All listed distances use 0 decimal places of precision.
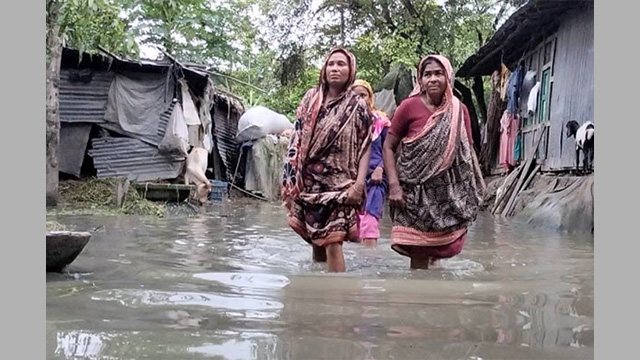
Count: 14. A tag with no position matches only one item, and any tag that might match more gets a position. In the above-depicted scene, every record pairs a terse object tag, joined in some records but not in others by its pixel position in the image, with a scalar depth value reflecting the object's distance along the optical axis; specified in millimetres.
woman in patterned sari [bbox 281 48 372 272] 4180
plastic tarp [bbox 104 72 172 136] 12133
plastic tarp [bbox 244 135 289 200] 16969
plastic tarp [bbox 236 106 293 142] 16891
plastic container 13953
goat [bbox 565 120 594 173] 9141
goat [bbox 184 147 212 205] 12305
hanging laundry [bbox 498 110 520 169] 14734
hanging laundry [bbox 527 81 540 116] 13086
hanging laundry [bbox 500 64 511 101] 15703
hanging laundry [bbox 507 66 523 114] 14477
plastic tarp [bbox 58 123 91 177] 11648
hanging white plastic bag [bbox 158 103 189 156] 11930
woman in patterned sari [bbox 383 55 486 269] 4273
